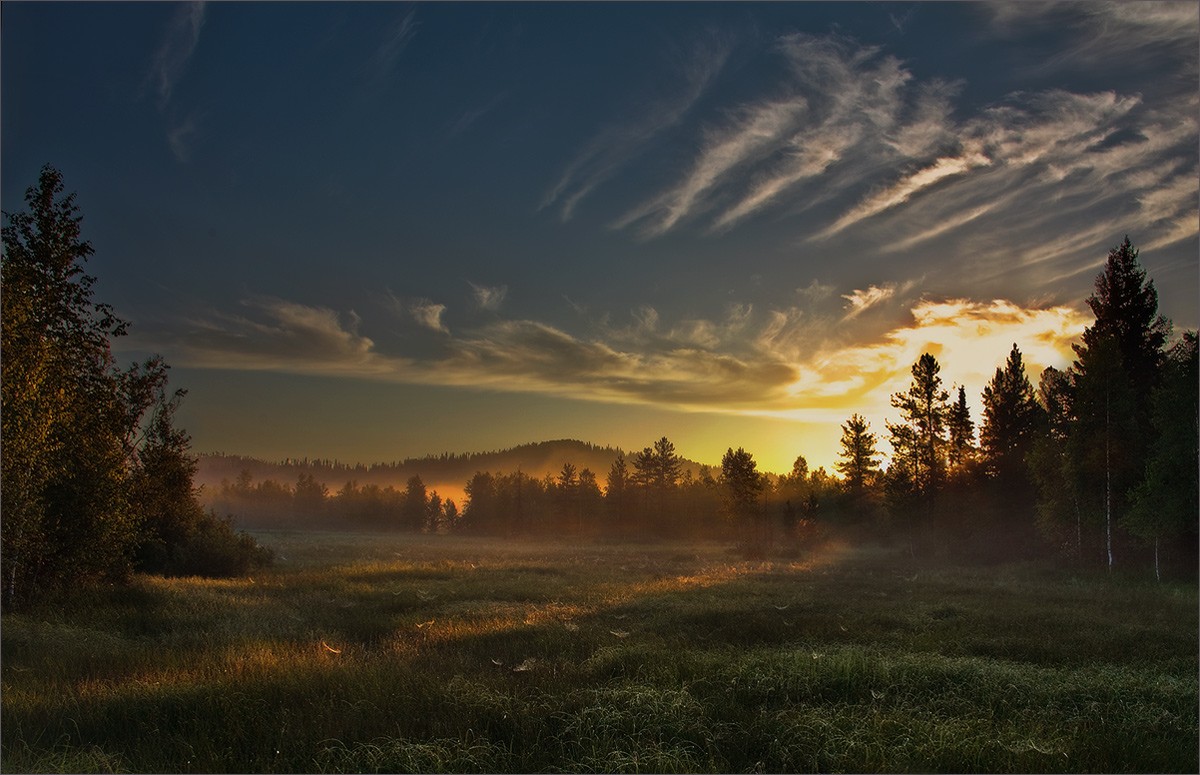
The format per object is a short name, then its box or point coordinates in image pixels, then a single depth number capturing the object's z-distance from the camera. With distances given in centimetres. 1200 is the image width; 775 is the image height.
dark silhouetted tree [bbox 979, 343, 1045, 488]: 4781
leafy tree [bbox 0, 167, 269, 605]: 1525
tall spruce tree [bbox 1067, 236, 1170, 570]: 3247
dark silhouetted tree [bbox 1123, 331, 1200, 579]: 2742
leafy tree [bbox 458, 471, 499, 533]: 12762
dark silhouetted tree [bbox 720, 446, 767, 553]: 6344
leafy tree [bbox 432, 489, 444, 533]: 13988
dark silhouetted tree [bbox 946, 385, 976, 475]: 5106
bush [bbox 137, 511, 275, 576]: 2884
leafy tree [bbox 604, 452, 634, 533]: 9944
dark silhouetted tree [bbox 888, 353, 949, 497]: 5084
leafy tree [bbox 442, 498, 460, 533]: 14225
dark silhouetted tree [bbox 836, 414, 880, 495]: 6831
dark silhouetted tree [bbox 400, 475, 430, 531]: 13788
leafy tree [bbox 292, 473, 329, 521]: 18138
